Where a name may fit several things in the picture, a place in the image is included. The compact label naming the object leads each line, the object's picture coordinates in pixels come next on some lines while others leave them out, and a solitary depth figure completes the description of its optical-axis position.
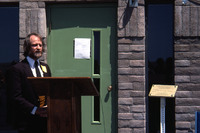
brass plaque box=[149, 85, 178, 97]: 8.95
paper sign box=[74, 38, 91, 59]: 11.14
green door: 11.09
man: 6.87
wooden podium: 6.21
